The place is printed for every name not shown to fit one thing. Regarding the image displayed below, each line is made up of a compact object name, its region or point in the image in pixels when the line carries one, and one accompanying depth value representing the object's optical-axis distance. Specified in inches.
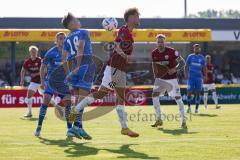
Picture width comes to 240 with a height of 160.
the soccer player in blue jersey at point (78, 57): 491.2
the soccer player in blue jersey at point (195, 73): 923.0
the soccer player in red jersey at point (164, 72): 648.4
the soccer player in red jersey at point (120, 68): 490.9
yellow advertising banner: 1449.3
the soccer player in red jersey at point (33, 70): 845.8
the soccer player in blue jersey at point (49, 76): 549.0
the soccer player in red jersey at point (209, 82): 1087.0
